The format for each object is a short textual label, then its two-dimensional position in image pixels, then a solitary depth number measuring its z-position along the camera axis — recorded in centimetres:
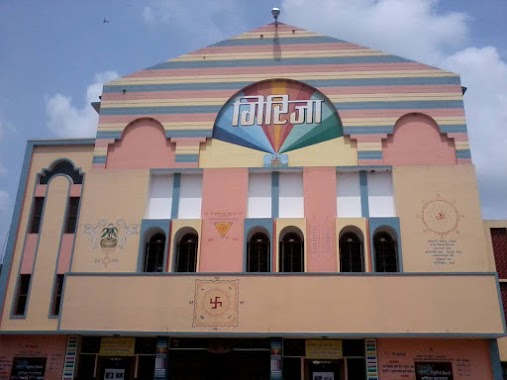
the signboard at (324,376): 2069
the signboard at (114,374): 2148
